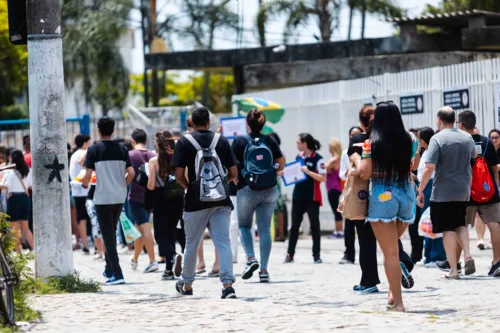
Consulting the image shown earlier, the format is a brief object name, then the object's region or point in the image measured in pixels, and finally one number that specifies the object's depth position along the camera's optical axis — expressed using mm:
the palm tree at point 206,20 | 60438
